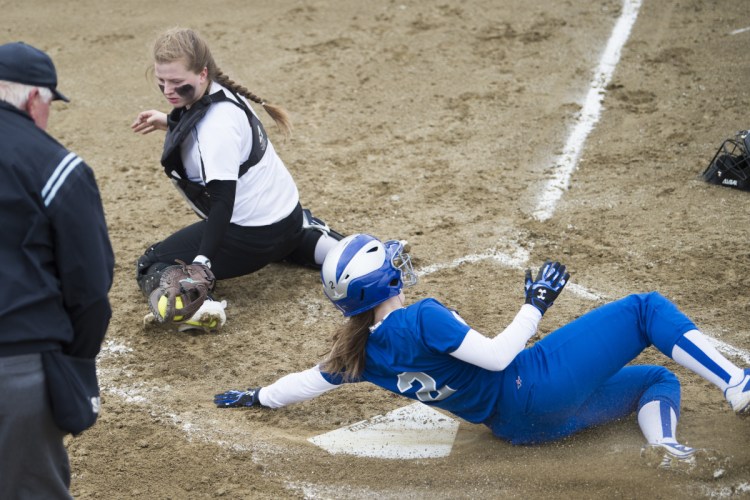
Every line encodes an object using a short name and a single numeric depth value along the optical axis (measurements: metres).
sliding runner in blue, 8.47
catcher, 11.77
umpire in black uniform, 6.64
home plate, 9.78
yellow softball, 11.81
